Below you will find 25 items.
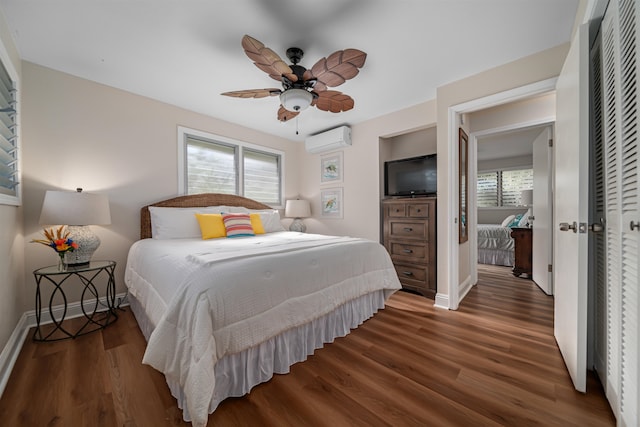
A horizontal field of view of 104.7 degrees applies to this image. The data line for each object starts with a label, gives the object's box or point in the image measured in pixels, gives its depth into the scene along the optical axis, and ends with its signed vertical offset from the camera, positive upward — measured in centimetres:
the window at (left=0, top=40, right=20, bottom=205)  175 +60
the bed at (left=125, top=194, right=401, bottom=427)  116 -56
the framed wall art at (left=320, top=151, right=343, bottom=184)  401 +72
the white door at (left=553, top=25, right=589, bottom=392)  132 +5
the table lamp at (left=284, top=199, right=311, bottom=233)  420 +1
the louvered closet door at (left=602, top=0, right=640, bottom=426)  96 +4
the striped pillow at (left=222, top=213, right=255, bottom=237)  288 -16
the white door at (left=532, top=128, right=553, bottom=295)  303 -3
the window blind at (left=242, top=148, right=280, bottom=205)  397 +60
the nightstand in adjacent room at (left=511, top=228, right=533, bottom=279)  374 -61
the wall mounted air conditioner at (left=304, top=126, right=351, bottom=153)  377 +115
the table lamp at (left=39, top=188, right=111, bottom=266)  199 -2
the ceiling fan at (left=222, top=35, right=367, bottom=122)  164 +104
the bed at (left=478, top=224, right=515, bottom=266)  453 -65
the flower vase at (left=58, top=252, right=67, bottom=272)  201 -45
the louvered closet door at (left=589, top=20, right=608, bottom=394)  140 -3
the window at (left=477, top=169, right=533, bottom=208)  612 +65
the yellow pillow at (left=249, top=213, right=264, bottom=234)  320 -15
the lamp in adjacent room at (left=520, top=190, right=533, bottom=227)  469 +25
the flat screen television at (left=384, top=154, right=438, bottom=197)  320 +48
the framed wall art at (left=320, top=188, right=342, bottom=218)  403 +15
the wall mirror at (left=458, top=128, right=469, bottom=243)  278 +31
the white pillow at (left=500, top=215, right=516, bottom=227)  520 -21
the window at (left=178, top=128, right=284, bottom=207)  331 +67
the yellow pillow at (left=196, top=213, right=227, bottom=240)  277 -16
